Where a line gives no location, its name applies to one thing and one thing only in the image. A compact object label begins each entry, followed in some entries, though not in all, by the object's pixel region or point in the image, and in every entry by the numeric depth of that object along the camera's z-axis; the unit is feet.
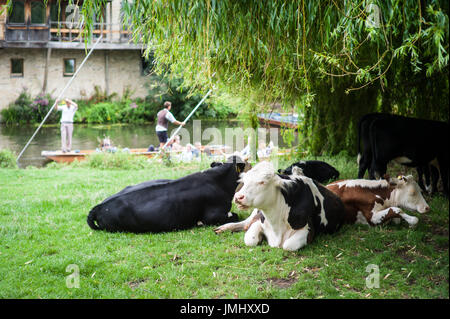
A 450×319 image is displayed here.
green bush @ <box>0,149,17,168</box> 35.73
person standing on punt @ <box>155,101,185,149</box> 47.34
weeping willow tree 12.05
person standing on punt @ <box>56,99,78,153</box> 49.08
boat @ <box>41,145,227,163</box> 42.95
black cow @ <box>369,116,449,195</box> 17.79
